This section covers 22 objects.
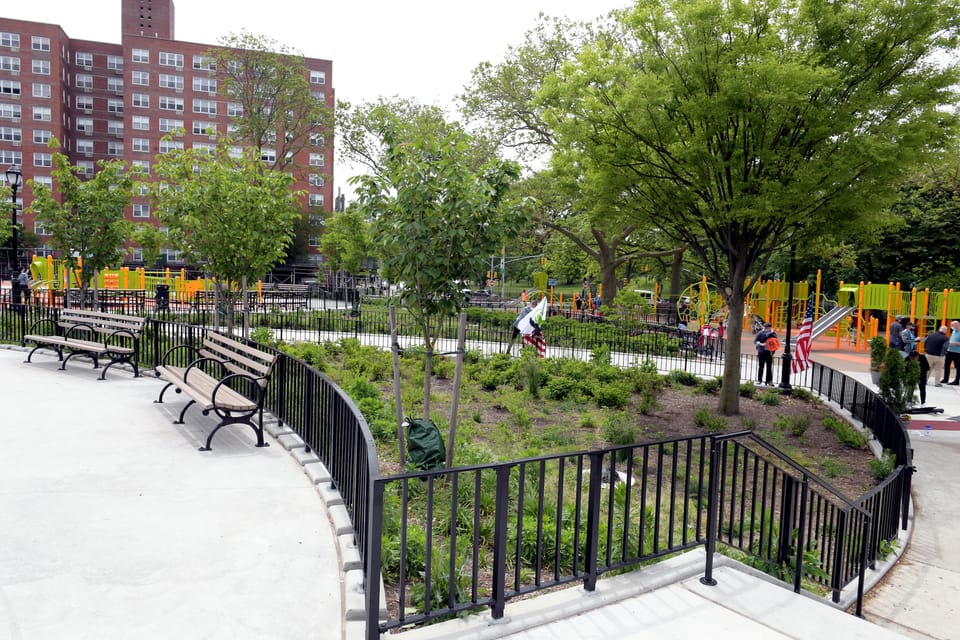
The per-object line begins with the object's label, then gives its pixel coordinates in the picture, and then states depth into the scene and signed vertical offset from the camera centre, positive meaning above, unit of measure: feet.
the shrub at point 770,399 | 46.83 -7.56
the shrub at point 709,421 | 37.63 -7.53
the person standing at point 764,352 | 55.42 -5.19
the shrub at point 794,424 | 38.29 -7.69
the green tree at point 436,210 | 21.94 +2.24
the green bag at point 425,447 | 22.44 -5.51
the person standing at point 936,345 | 64.79 -4.92
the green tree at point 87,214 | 51.44 +4.15
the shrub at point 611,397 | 42.34 -6.94
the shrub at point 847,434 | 37.06 -7.88
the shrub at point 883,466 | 31.40 -8.02
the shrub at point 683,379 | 52.39 -7.05
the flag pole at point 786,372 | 50.42 -6.16
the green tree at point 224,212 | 39.32 +3.60
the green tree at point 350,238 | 114.73 +6.89
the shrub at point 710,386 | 50.19 -7.31
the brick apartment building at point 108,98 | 210.79 +55.14
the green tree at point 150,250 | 139.83 +4.91
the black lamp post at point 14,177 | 68.03 +9.01
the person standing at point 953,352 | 61.62 -5.27
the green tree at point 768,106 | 35.99 +9.83
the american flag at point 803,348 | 51.21 -4.48
